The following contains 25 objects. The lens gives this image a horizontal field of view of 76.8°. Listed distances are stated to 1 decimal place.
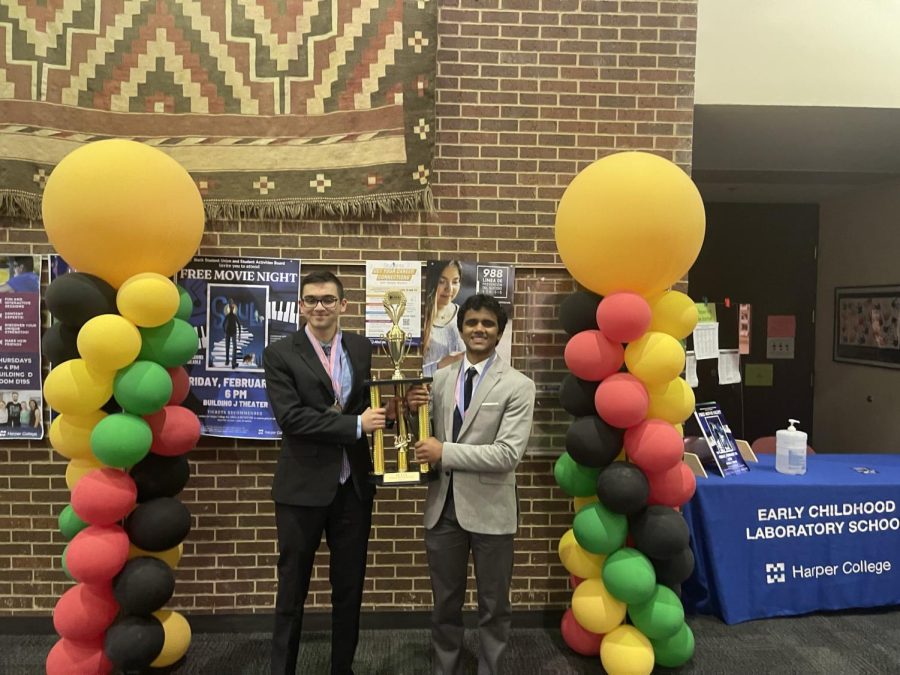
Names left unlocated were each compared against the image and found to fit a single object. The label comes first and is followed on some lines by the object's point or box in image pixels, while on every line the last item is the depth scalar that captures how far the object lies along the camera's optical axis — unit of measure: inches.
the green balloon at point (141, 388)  79.4
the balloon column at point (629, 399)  82.2
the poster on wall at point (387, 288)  108.7
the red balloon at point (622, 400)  83.2
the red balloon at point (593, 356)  85.7
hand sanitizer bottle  116.9
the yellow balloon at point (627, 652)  88.7
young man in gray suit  81.3
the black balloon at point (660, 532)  86.4
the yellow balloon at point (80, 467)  86.4
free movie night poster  107.4
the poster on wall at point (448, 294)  108.9
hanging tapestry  102.9
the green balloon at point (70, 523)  86.7
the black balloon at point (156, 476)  85.9
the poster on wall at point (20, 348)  106.3
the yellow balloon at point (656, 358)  83.4
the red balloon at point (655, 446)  84.7
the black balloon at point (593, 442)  86.7
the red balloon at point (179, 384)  88.6
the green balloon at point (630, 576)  86.3
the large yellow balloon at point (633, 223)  80.9
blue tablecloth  111.0
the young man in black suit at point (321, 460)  81.2
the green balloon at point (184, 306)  88.1
